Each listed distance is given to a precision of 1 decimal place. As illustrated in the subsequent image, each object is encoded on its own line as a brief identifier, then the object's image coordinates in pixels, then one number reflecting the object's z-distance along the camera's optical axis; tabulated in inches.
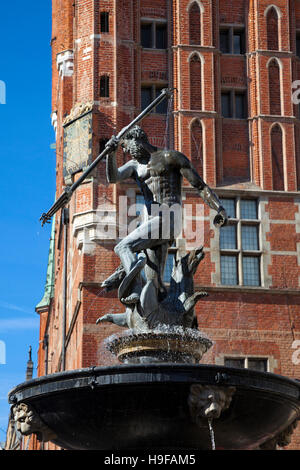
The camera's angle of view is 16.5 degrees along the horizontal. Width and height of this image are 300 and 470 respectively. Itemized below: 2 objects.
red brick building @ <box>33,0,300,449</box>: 1200.8
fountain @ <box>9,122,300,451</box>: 394.9
